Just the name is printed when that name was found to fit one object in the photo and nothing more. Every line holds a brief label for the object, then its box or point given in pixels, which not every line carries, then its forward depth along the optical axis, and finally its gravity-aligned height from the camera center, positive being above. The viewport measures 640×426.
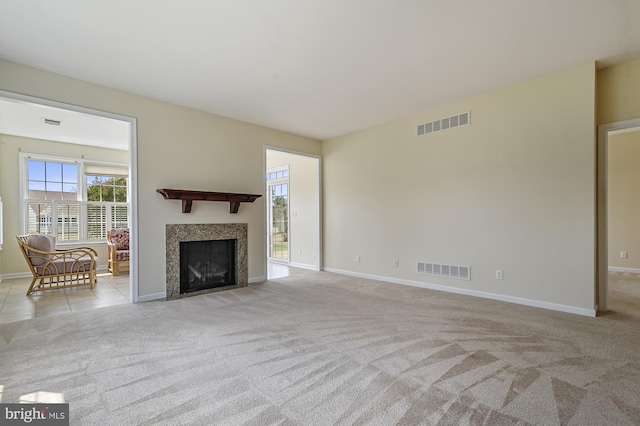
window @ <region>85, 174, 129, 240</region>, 6.88 +0.23
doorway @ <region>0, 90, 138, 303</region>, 3.63 +1.33
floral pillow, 6.27 -0.50
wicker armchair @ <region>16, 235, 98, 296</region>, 4.68 -0.81
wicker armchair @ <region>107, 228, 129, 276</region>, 6.18 -0.73
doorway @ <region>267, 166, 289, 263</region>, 7.92 -0.02
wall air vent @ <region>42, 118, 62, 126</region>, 5.06 +1.57
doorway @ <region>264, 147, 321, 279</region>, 6.91 +0.03
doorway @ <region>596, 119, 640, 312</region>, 6.27 +0.30
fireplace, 4.52 -0.71
